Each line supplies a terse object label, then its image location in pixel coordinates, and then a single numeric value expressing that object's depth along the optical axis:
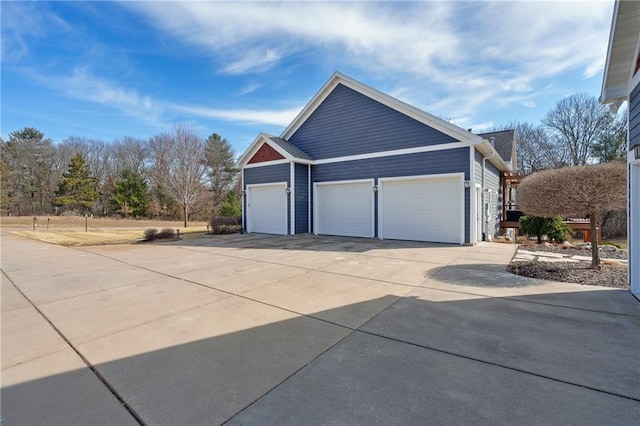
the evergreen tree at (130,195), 31.07
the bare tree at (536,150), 27.12
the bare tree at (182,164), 24.42
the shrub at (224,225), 15.07
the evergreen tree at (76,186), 30.42
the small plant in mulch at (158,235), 12.78
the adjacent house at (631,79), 4.65
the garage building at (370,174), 10.41
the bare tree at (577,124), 24.73
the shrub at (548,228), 10.77
